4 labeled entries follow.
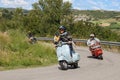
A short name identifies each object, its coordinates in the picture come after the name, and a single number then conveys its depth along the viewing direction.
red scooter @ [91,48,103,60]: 22.00
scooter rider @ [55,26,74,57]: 16.22
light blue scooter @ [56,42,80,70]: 15.68
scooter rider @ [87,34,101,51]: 22.75
